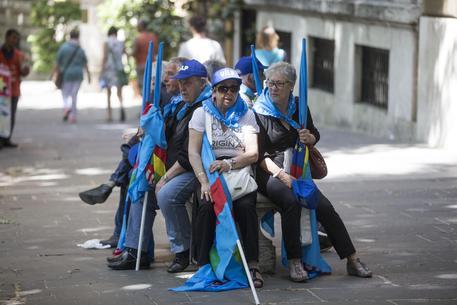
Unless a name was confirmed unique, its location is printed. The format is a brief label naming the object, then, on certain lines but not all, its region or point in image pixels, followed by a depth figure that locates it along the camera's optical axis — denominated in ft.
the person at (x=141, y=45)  68.95
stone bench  27.30
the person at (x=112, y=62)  69.87
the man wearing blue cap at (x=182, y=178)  27.27
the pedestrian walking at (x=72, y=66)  70.13
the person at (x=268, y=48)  42.04
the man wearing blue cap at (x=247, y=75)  30.35
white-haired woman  26.55
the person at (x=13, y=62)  54.75
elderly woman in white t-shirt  26.09
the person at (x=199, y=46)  48.03
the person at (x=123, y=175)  29.37
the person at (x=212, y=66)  28.63
